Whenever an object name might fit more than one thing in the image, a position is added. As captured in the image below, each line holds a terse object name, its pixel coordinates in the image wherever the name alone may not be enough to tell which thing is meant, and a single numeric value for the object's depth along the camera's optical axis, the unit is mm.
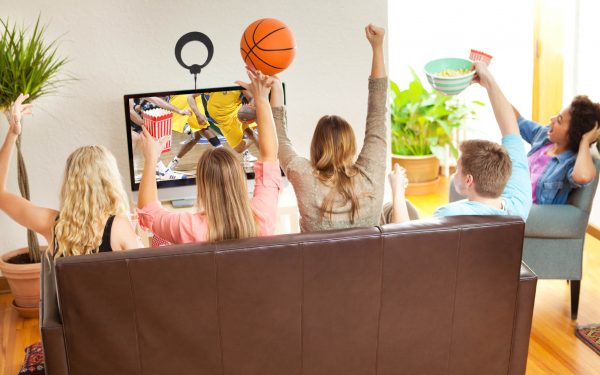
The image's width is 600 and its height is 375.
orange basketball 3316
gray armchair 3822
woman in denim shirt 3764
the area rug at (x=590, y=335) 3553
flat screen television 4355
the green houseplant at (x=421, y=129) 6273
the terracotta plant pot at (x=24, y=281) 4059
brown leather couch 2277
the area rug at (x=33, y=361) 3432
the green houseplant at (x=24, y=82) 3873
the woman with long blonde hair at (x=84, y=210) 2637
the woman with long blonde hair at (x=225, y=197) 2439
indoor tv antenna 4500
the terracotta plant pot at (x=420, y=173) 6305
